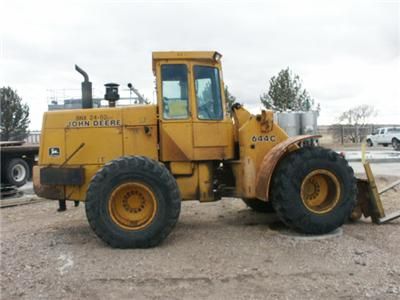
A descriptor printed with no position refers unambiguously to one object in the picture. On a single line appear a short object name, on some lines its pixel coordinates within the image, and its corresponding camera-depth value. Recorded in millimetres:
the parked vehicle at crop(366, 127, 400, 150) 36688
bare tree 46250
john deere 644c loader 6719
